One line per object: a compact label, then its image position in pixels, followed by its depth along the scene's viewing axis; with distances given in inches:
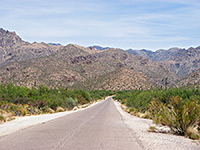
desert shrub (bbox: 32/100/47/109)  1242.1
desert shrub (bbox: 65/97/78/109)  1923.7
